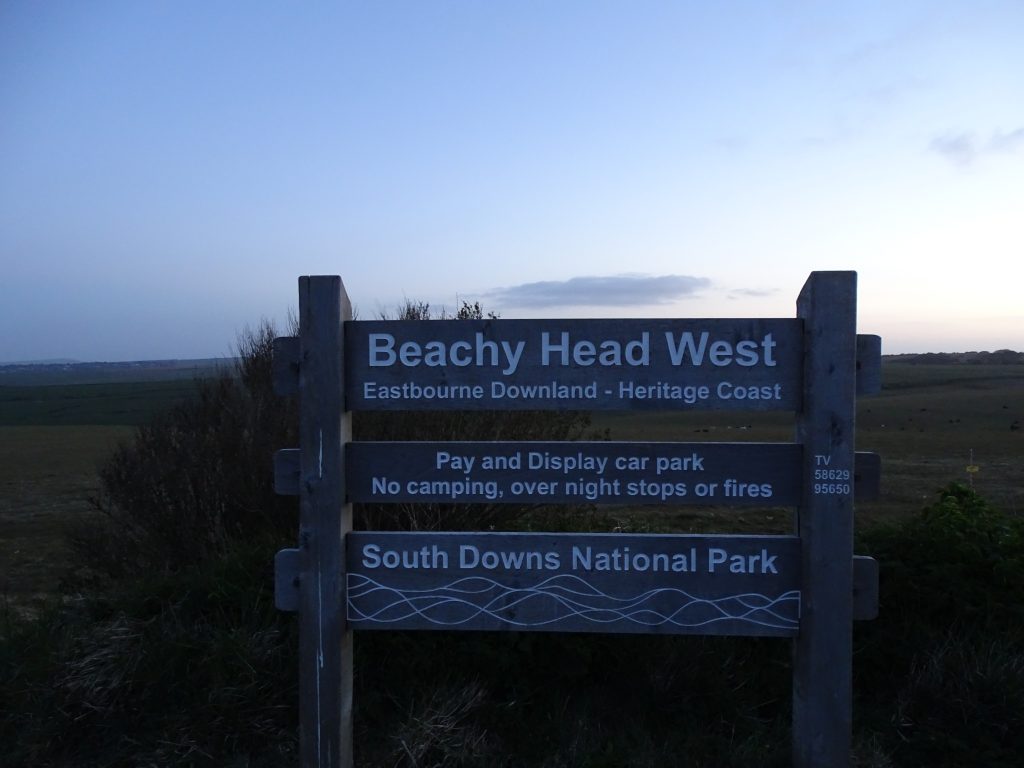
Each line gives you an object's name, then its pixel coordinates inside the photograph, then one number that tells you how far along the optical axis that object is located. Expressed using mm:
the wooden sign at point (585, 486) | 3443
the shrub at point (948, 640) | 3795
